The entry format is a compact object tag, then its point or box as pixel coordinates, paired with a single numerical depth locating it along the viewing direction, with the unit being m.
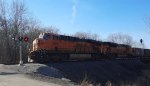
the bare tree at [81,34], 39.67
